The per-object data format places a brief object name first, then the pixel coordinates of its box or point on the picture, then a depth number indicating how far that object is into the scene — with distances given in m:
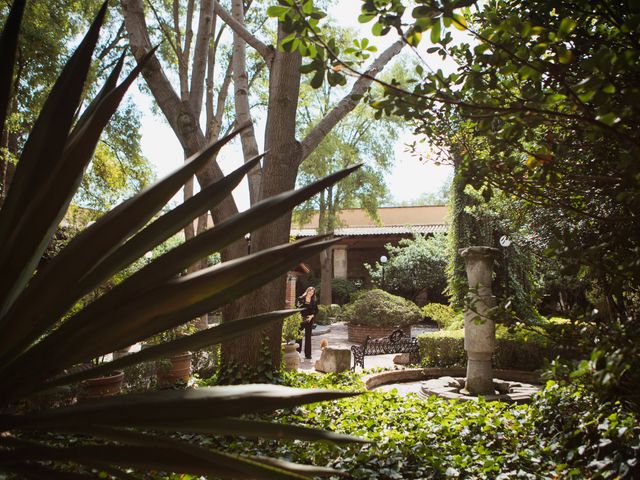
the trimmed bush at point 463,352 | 10.12
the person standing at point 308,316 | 11.73
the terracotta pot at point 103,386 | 5.53
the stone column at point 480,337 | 7.35
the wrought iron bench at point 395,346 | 11.43
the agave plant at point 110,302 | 0.77
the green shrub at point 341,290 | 24.86
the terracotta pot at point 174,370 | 6.76
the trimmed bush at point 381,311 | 15.10
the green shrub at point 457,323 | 12.64
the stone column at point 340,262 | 25.77
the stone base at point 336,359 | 8.89
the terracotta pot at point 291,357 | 8.59
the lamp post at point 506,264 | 13.89
